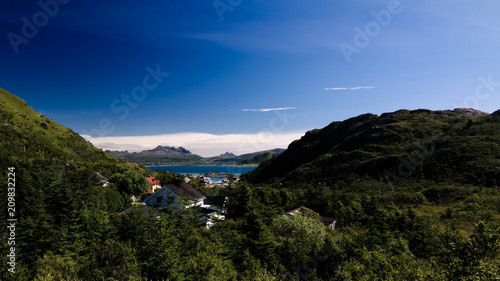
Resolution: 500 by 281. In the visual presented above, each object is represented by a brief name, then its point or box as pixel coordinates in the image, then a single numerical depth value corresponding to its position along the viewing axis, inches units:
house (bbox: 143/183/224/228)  2244.1
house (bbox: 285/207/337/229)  2410.6
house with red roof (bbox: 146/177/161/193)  4065.9
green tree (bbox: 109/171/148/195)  3250.0
